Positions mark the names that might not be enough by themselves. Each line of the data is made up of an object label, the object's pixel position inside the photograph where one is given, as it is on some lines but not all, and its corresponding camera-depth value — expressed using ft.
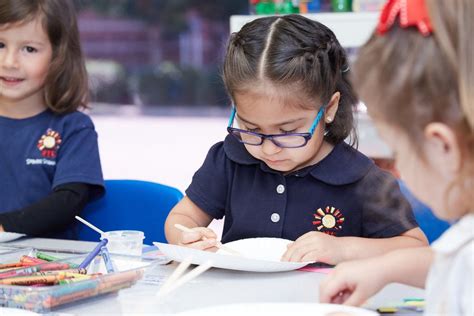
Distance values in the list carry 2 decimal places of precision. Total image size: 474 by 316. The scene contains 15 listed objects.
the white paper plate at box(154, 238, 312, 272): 5.41
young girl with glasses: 5.85
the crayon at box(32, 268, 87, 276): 5.23
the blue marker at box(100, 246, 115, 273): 5.48
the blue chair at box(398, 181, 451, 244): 6.04
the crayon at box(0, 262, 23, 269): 5.44
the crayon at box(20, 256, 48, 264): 5.46
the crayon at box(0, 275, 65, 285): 5.14
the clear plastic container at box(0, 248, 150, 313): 5.03
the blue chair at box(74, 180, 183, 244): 6.61
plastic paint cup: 5.81
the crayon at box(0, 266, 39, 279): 5.25
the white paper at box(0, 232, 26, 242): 6.15
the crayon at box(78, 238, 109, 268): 5.42
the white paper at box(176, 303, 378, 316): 4.91
